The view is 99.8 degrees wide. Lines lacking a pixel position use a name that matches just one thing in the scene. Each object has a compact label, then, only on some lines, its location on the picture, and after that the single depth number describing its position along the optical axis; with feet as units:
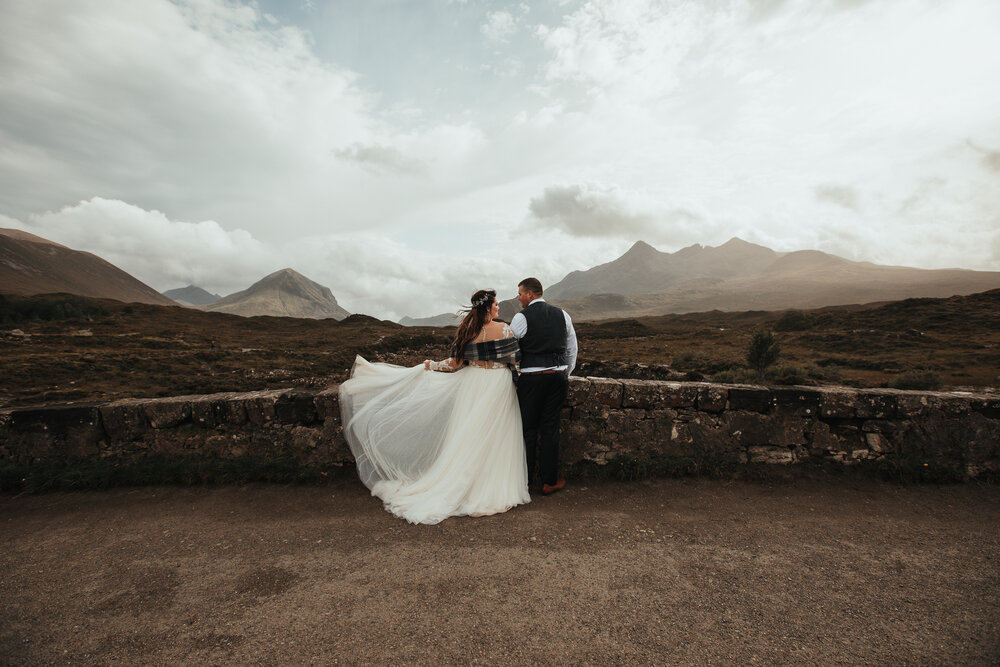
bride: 14.19
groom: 14.70
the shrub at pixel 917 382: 38.59
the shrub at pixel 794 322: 147.33
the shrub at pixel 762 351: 58.18
